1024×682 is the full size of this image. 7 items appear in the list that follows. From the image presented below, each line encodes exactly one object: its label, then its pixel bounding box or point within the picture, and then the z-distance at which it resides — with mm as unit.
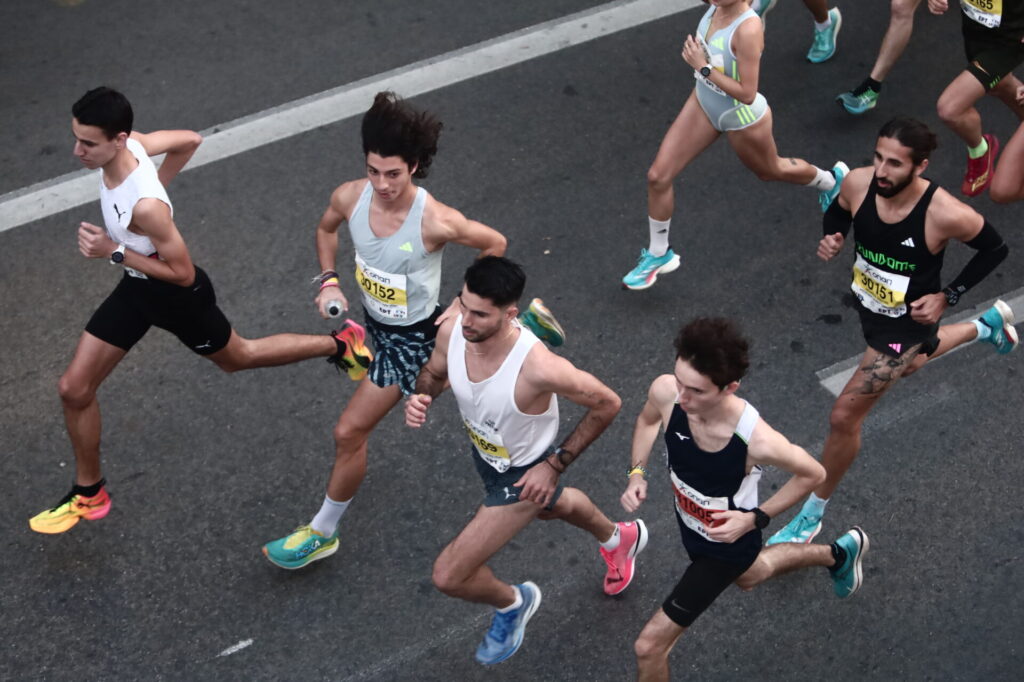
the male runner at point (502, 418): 8891
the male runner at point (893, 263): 9812
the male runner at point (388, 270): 9891
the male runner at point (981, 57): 13180
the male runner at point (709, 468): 8266
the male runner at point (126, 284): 10234
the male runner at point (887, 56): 15328
